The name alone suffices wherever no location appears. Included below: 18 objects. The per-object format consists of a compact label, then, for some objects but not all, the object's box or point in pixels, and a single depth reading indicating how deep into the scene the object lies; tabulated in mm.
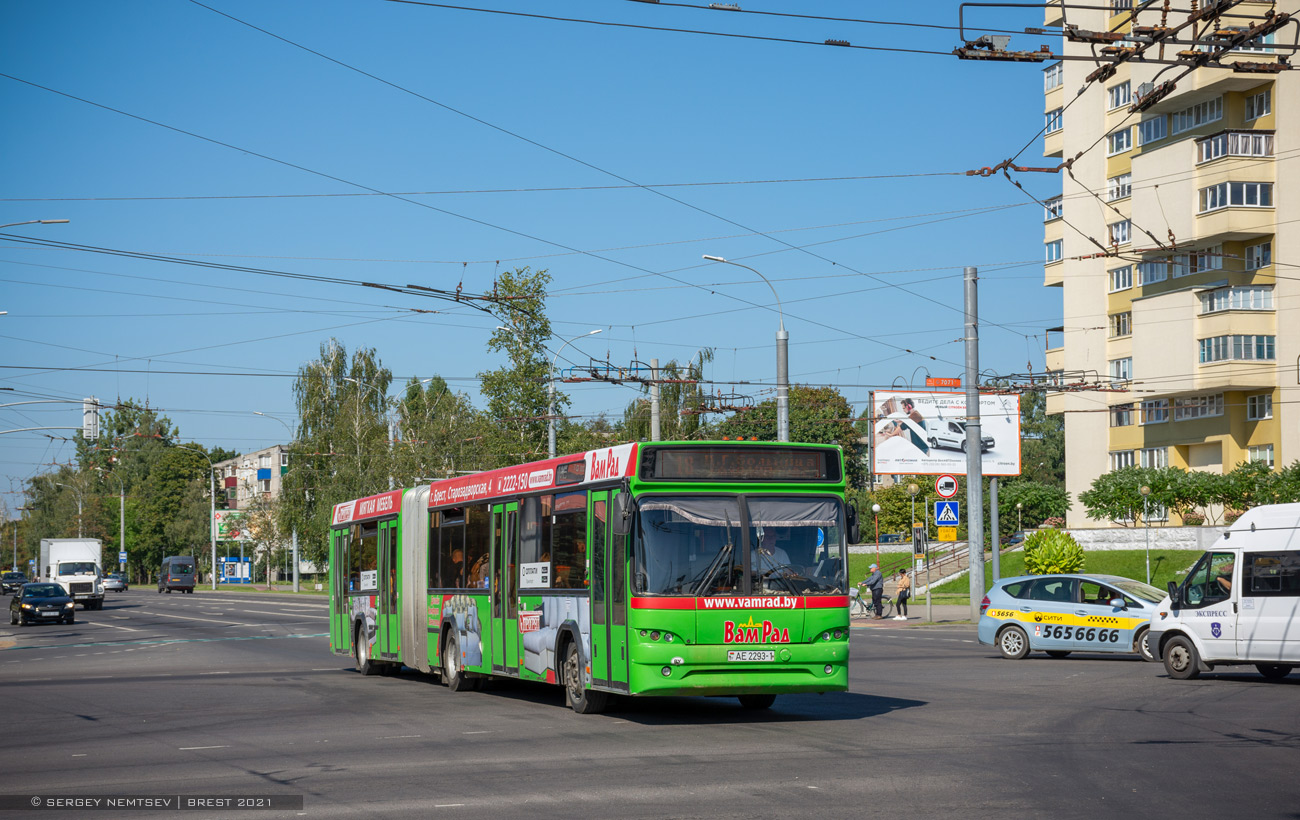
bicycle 45406
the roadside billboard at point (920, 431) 51500
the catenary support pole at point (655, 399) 35812
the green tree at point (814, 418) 91062
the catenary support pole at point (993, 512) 38750
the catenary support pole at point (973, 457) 35062
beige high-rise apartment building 52906
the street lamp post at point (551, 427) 42781
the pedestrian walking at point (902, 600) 40303
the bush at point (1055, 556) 45062
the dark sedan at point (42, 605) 48750
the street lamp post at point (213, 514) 99369
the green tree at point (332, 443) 71250
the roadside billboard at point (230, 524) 111500
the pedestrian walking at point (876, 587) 42562
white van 18875
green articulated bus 13953
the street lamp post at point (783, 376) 35406
